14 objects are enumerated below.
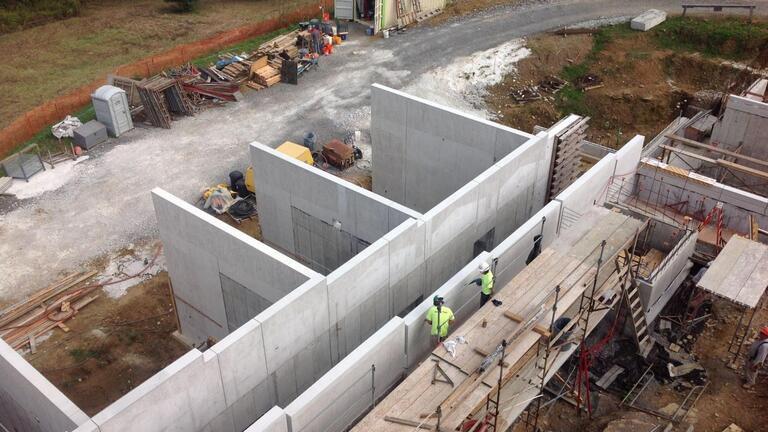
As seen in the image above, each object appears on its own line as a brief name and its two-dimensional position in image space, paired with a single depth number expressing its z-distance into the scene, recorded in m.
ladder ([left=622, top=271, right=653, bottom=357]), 15.59
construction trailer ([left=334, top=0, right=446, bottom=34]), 34.56
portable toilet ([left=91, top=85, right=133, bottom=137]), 25.98
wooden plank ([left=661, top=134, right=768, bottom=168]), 20.16
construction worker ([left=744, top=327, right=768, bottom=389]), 16.42
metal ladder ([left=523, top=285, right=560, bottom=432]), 12.73
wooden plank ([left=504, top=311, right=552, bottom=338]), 12.62
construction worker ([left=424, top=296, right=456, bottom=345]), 13.06
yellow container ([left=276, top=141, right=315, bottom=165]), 23.30
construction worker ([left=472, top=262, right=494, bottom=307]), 14.08
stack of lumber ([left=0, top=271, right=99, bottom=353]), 18.06
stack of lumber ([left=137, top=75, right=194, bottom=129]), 26.91
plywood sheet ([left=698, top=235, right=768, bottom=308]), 15.78
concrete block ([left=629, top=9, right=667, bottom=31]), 33.44
